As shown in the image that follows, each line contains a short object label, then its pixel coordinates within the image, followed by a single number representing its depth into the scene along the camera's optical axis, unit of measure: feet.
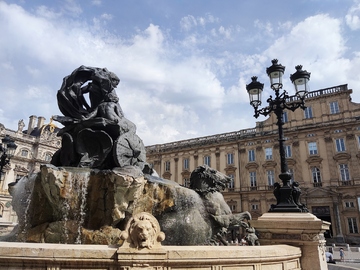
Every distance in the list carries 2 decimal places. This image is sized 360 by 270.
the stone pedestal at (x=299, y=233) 17.62
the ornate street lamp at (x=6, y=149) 49.62
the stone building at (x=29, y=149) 136.09
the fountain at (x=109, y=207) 11.05
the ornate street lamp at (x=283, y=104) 21.74
